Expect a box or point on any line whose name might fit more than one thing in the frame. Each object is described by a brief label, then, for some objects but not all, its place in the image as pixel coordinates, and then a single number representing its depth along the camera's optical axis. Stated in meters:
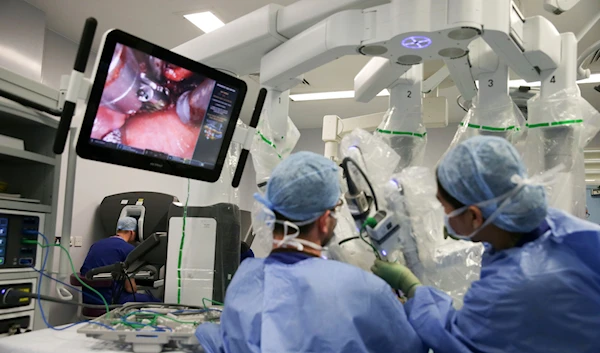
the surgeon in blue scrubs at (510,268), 1.10
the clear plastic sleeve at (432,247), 1.46
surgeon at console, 3.56
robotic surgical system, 1.33
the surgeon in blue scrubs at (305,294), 1.17
